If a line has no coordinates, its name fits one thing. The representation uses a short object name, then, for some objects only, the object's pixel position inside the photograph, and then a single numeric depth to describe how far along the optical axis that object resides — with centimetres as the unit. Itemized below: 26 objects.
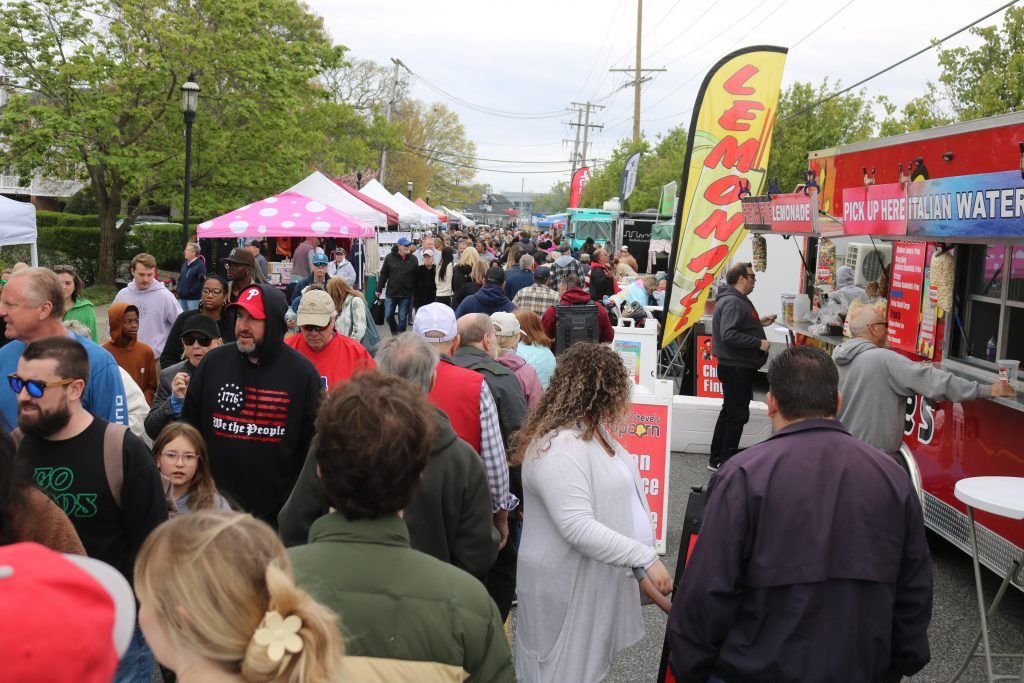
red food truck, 564
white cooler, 1031
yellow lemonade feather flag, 1016
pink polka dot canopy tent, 1423
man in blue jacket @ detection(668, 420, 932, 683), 293
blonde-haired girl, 161
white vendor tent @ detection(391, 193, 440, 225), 3052
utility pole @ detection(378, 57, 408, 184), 5394
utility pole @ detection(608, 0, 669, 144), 5028
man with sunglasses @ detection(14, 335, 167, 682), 333
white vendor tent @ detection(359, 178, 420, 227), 2842
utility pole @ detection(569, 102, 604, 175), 10075
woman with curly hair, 362
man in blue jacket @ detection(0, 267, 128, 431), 418
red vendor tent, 2283
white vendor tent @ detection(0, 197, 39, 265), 1113
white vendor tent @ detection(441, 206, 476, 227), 5883
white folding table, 441
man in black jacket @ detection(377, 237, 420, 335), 1694
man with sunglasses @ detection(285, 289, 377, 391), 562
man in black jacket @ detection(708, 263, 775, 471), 890
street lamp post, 1677
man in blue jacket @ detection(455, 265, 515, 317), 1061
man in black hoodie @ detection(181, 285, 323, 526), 450
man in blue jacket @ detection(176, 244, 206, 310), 1264
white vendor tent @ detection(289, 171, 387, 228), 1900
